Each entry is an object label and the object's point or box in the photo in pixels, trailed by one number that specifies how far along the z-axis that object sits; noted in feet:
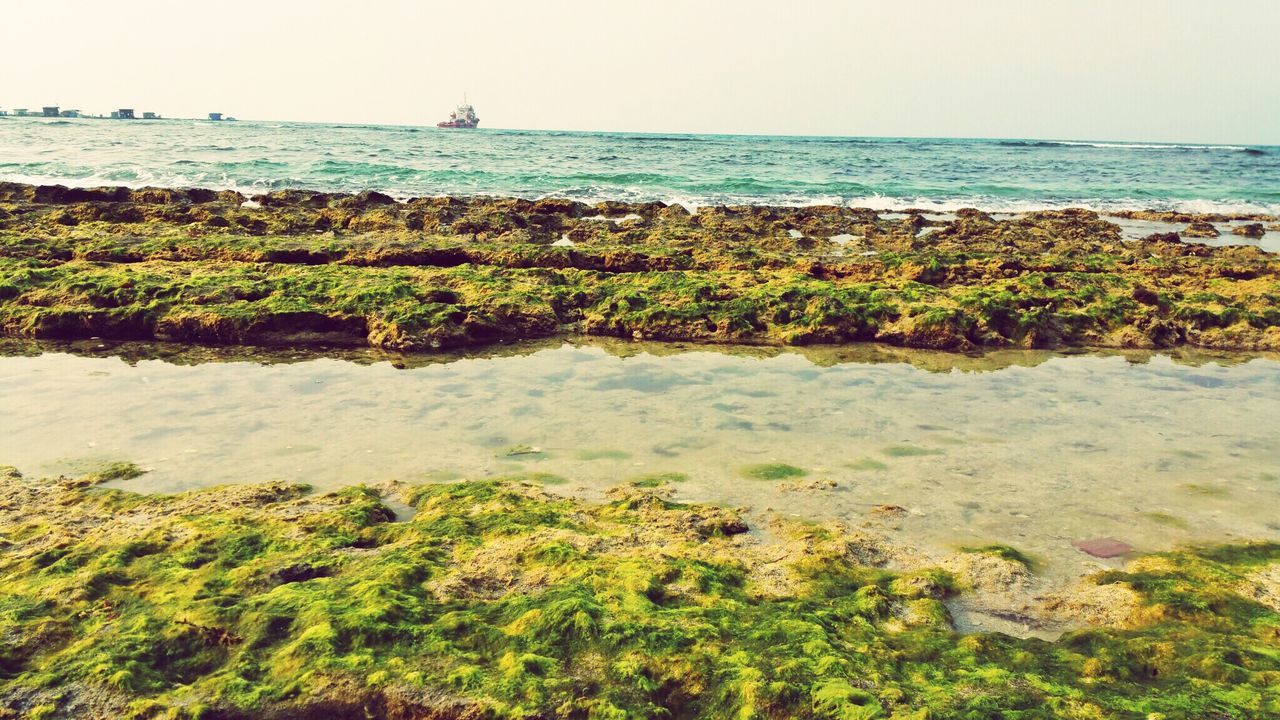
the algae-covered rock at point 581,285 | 25.20
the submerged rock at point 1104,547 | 12.60
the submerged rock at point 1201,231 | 56.08
